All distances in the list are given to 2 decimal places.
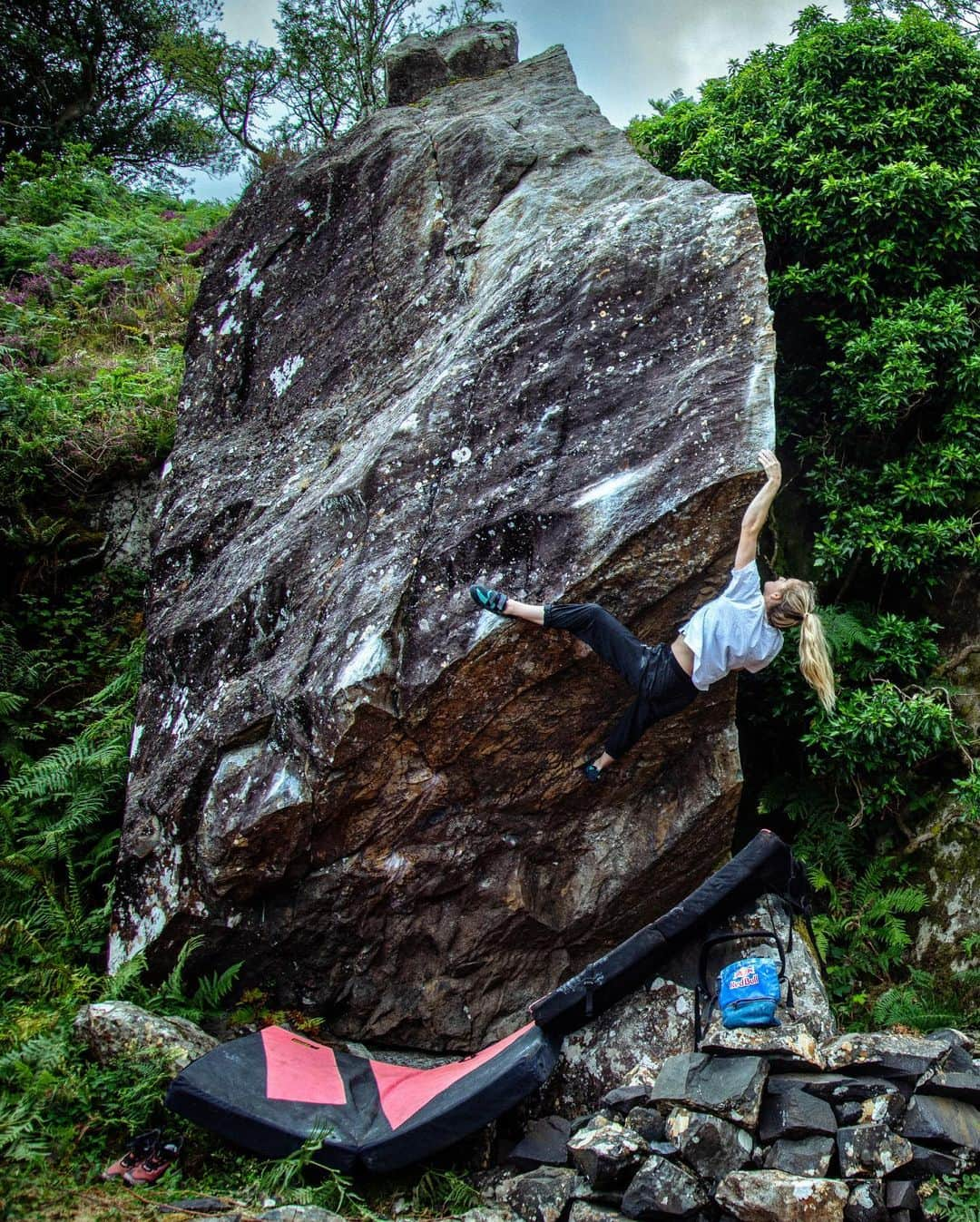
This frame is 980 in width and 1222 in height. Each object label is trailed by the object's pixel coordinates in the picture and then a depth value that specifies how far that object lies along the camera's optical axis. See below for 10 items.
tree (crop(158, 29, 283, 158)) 17.59
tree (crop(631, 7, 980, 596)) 7.60
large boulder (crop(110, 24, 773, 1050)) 5.96
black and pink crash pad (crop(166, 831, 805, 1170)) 4.96
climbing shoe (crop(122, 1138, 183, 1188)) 4.77
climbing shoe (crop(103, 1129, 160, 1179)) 4.78
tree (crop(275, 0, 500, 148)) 17.03
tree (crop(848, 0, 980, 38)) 10.81
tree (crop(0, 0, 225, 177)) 18.44
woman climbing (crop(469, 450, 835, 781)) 5.68
